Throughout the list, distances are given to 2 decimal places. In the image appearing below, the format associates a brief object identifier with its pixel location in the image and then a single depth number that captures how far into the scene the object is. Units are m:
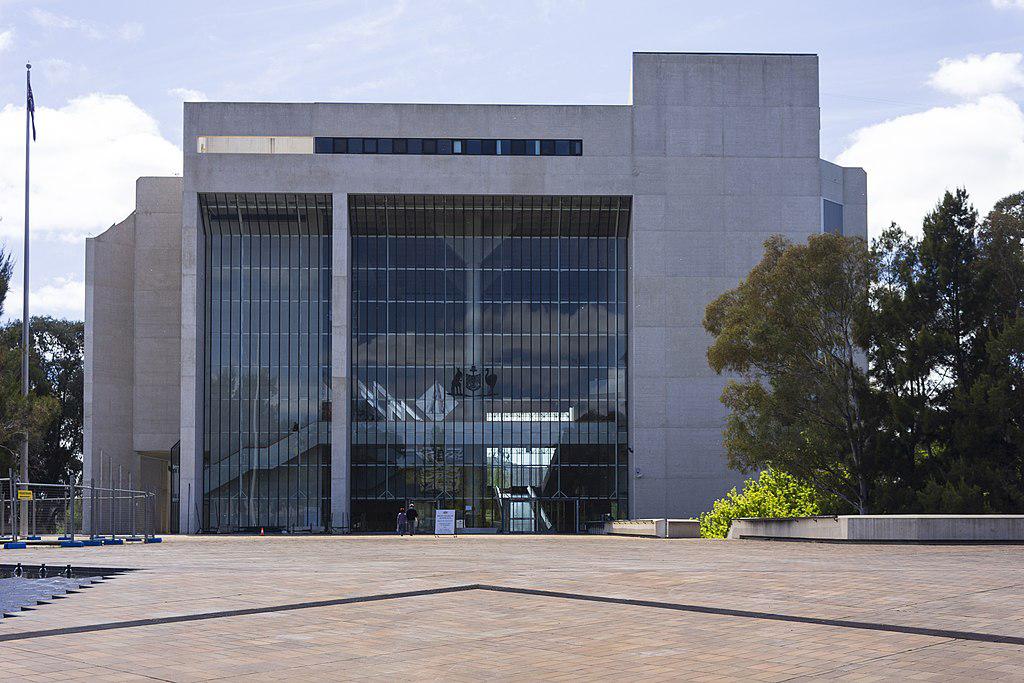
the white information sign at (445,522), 48.25
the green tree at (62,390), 80.75
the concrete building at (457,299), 58.91
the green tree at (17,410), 38.22
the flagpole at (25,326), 42.42
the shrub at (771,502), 43.22
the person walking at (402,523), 51.16
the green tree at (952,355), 35.91
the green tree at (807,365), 40.31
